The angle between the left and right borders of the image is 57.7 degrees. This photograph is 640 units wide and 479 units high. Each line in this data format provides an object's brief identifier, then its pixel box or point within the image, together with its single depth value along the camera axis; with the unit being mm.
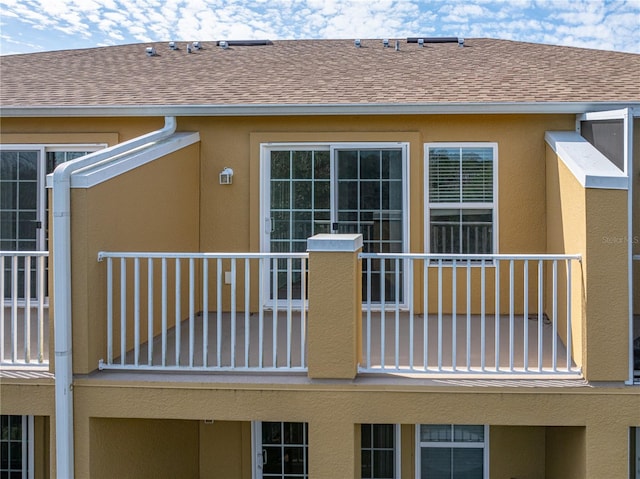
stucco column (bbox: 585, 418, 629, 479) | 4578
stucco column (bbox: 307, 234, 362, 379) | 4707
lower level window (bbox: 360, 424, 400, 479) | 6477
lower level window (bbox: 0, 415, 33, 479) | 6375
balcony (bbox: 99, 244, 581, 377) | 4852
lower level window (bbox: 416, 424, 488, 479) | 6367
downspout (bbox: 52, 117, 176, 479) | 4707
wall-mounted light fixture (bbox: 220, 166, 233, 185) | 7113
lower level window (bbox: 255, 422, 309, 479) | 6578
